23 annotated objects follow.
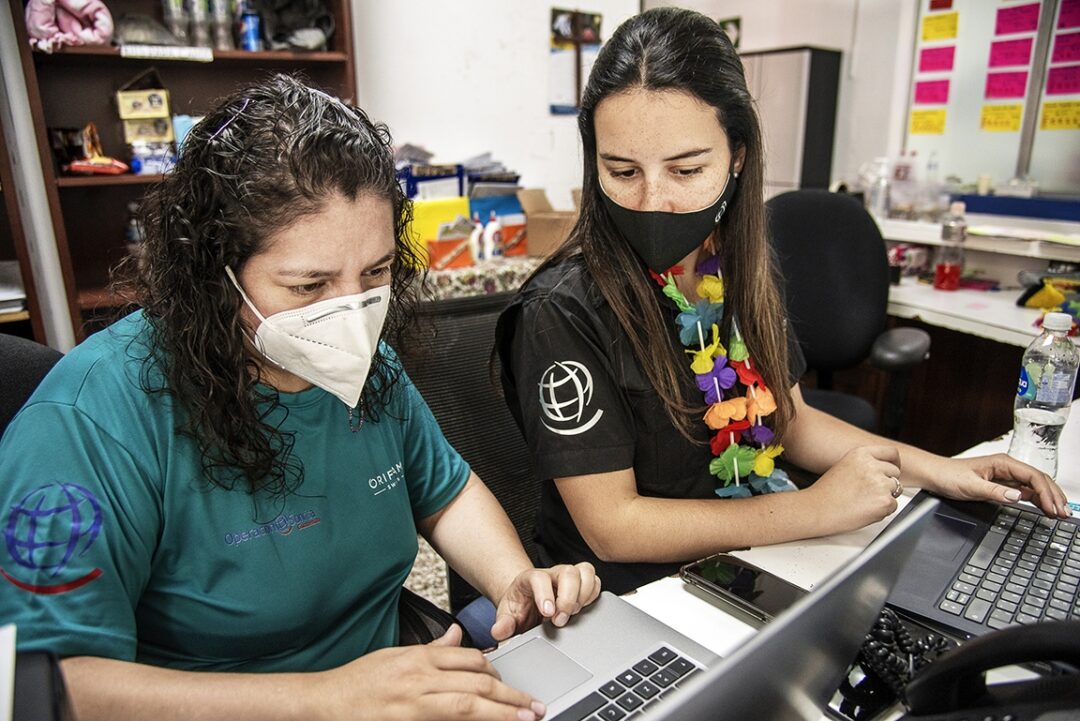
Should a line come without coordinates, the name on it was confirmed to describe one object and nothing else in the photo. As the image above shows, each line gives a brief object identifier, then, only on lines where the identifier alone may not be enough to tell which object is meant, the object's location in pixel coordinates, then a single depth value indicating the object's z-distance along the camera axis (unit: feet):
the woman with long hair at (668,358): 3.30
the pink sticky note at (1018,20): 8.70
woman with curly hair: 2.20
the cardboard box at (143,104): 7.67
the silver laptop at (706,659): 1.36
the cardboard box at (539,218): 9.16
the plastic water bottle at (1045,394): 4.03
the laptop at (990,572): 2.56
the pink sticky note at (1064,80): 8.46
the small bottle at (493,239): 9.05
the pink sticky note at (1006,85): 8.94
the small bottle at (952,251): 8.76
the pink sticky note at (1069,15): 8.34
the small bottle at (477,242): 8.93
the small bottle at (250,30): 7.97
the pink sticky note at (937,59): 9.60
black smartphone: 2.66
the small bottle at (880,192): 10.19
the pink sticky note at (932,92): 9.72
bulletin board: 8.72
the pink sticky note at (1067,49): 8.41
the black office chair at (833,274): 7.00
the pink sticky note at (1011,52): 8.84
